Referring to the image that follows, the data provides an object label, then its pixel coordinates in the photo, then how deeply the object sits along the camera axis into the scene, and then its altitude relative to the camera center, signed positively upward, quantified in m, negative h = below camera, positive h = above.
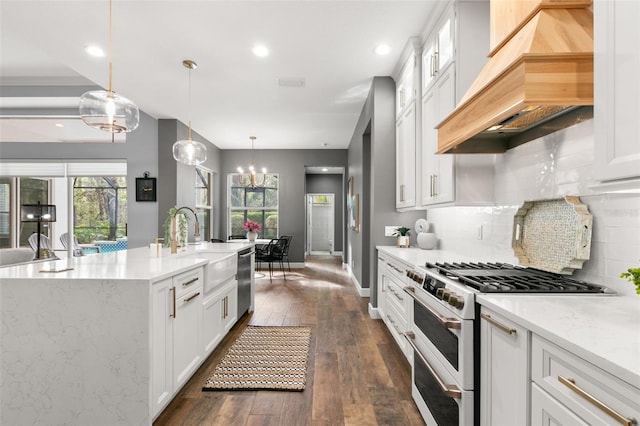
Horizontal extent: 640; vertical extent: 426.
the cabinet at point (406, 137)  3.26 +0.80
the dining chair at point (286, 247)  7.08 -0.75
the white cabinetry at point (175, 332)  1.89 -0.77
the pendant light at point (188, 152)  3.87 +0.72
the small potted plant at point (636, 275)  0.97 -0.18
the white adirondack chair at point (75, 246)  6.19 -0.63
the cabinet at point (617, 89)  0.98 +0.39
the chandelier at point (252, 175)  7.04 +0.92
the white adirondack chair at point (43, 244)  5.93 -0.58
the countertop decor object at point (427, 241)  3.46 -0.29
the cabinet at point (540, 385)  0.78 -0.50
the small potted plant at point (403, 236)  3.63 -0.25
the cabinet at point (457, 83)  2.34 +0.98
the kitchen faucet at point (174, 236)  2.93 -0.21
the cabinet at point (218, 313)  2.70 -0.92
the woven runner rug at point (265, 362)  2.38 -1.24
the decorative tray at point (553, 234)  1.60 -0.11
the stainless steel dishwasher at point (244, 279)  3.73 -0.79
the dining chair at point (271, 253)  6.54 -0.82
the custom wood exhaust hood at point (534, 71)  1.34 +0.61
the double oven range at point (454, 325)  1.41 -0.54
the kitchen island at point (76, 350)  1.78 -0.74
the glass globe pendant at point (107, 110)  2.29 +0.73
